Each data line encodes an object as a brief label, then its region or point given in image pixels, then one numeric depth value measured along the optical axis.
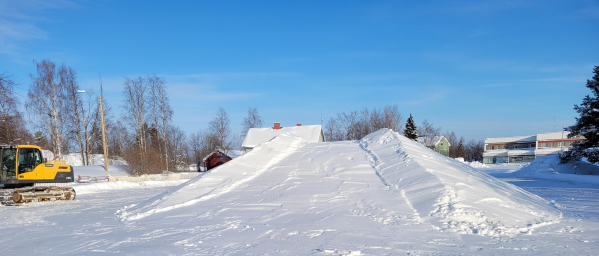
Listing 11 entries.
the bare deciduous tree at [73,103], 38.09
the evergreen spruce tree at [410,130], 56.66
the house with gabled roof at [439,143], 70.69
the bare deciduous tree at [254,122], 67.44
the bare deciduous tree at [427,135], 72.30
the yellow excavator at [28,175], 15.55
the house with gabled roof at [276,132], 45.06
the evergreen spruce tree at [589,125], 28.73
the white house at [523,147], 67.62
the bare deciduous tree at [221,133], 60.24
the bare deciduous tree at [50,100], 35.94
